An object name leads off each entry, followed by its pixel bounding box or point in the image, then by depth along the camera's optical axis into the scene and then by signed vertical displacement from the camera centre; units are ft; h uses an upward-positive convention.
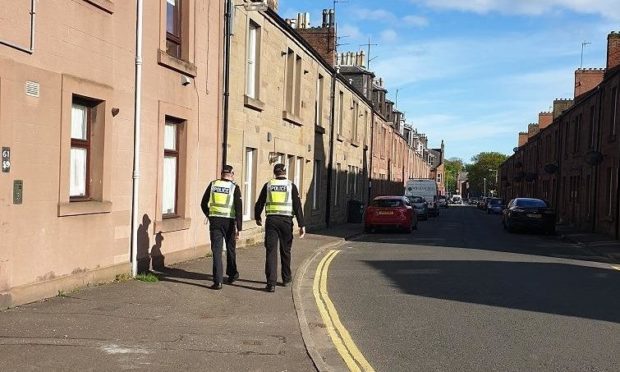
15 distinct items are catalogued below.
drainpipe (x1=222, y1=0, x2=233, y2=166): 42.60 +7.81
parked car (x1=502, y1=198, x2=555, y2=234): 79.25 -4.17
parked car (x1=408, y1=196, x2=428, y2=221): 117.70 -4.90
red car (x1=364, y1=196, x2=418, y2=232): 75.46 -4.23
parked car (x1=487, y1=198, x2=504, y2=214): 185.77 -6.68
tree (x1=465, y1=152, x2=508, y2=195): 453.17 +10.71
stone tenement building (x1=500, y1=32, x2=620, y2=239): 75.61 +5.39
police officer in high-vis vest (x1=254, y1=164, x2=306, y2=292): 29.35 -1.92
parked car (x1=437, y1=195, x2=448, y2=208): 253.69 -8.62
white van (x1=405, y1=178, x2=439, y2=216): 142.31 -2.02
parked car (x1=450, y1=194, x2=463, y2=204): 364.79 -10.24
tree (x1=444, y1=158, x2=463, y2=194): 532.97 +9.49
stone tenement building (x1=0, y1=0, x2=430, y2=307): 22.95 +2.53
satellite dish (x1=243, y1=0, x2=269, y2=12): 46.34 +13.68
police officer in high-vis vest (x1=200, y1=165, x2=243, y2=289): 29.04 -1.79
